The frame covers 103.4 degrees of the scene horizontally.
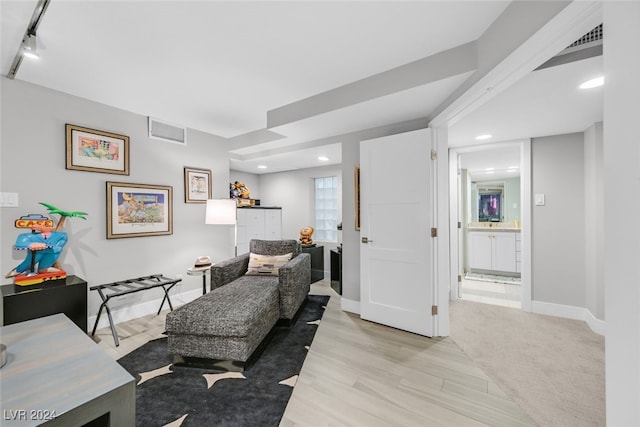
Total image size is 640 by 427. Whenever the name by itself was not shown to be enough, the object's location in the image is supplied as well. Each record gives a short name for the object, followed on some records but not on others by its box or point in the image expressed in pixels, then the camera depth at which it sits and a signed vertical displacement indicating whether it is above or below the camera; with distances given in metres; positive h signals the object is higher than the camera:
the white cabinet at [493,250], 4.61 -0.73
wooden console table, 0.82 -0.63
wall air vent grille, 3.07 +1.04
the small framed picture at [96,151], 2.47 +0.67
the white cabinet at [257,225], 4.48 -0.21
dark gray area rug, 1.47 -1.18
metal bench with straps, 2.29 -0.72
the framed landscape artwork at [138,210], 2.74 +0.05
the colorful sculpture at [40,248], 2.02 -0.27
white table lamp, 3.17 +0.02
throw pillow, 2.97 -0.61
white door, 2.45 -0.20
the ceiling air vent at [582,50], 1.51 +1.00
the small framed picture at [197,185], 3.38 +0.40
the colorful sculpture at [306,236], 4.63 -0.42
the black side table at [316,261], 4.49 -0.87
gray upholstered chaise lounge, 1.89 -0.86
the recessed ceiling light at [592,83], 1.80 +0.93
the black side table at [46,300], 1.88 -0.68
